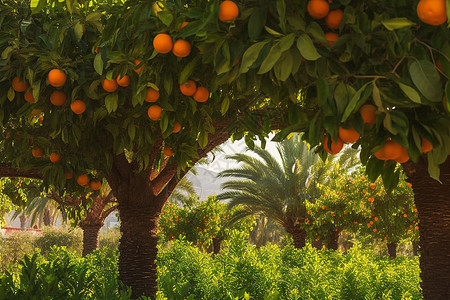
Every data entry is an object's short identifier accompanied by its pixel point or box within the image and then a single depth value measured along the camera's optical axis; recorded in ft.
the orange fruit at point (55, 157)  13.20
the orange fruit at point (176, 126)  10.81
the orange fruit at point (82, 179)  15.34
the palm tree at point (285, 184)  52.70
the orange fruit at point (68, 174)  13.92
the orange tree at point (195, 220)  65.05
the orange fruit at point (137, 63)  8.07
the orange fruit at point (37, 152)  14.32
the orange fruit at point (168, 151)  13.34
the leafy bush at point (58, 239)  96.22
